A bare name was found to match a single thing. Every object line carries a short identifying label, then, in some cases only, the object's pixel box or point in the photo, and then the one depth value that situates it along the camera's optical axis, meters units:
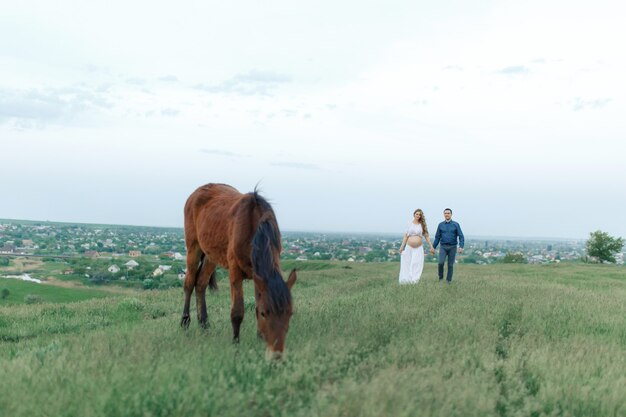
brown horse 5.78
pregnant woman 16.28
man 16.12
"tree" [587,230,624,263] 54.31
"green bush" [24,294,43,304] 28.92
